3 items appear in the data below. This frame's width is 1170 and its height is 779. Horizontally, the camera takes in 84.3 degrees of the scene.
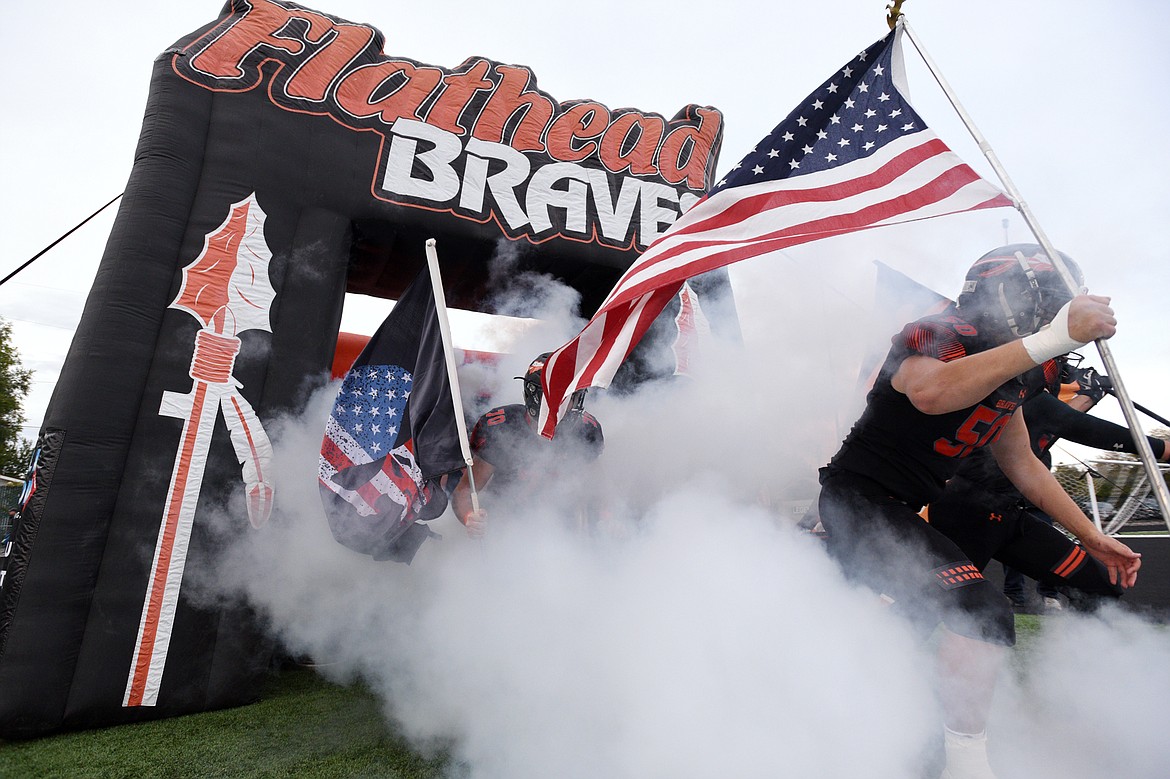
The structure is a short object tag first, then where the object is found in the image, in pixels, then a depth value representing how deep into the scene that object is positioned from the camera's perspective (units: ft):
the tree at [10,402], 67.46
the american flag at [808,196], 8.09
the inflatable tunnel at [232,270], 10.14
